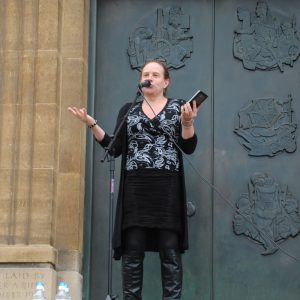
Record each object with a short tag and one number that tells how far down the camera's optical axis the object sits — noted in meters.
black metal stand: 11.89
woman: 11.75
